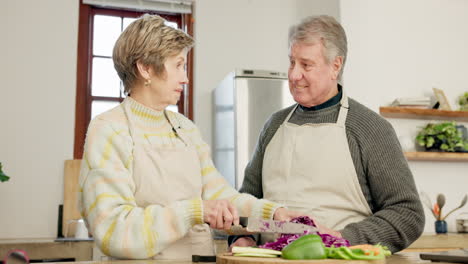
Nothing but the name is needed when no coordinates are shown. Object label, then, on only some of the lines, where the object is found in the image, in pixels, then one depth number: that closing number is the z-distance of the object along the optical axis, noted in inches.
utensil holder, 136.8
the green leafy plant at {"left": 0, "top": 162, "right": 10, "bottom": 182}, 121.0
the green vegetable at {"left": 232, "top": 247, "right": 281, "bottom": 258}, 39.6
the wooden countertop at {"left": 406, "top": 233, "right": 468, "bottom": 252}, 92.6
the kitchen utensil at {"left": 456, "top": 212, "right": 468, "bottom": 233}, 140.4
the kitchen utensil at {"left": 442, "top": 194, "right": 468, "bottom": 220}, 143.5
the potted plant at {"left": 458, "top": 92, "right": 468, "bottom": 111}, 157.6
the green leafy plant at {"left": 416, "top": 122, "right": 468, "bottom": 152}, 148.6
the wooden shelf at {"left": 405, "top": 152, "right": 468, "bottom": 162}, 145.0
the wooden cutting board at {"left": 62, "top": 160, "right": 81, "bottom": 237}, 138.0
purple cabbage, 41.8
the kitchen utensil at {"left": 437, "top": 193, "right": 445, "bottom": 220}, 136.9
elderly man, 58.9
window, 158.2
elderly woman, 46.9
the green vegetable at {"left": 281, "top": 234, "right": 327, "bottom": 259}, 37.6
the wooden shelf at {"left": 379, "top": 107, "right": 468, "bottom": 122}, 146.1
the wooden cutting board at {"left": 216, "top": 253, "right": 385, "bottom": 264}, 36.4
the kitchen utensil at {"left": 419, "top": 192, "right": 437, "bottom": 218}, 146.8
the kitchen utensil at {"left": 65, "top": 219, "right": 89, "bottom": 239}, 121.3
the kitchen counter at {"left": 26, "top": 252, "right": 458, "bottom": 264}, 44.2
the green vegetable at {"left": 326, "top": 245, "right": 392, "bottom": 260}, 37.7
